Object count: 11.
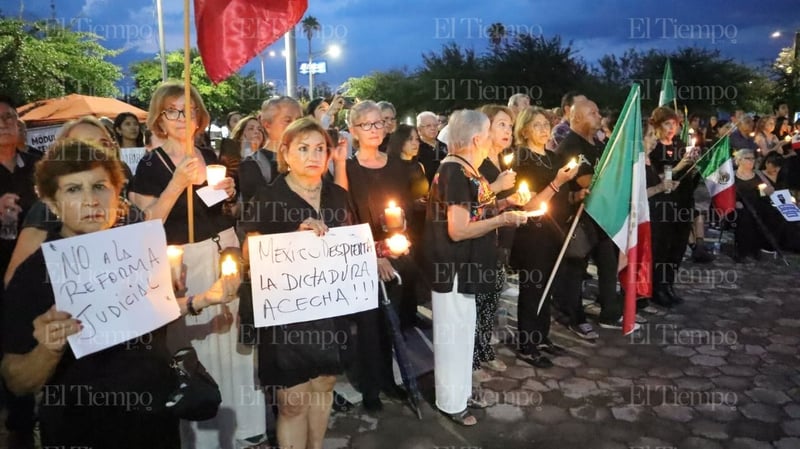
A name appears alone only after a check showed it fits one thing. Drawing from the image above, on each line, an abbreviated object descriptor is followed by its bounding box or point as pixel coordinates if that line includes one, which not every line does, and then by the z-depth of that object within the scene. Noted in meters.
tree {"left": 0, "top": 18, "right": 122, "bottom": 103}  11.39
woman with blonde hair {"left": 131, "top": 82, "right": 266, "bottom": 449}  3.19
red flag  3.03
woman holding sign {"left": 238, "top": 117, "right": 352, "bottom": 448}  2.93
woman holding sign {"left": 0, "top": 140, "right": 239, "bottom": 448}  1.93
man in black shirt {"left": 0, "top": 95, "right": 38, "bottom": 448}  3.75
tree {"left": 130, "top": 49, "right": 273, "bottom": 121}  33.88
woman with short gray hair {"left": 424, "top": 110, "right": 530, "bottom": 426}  3.80
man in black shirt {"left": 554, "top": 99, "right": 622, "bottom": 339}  5.23
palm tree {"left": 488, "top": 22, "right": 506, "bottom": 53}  38.75
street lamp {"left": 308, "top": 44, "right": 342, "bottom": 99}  23.09
